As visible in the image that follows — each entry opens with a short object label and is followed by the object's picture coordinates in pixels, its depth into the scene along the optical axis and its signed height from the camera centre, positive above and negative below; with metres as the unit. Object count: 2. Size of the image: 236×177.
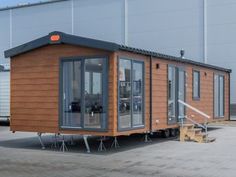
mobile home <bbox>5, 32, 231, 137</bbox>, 13.31 +0.17
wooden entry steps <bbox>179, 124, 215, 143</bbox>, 15.91 -1.42
